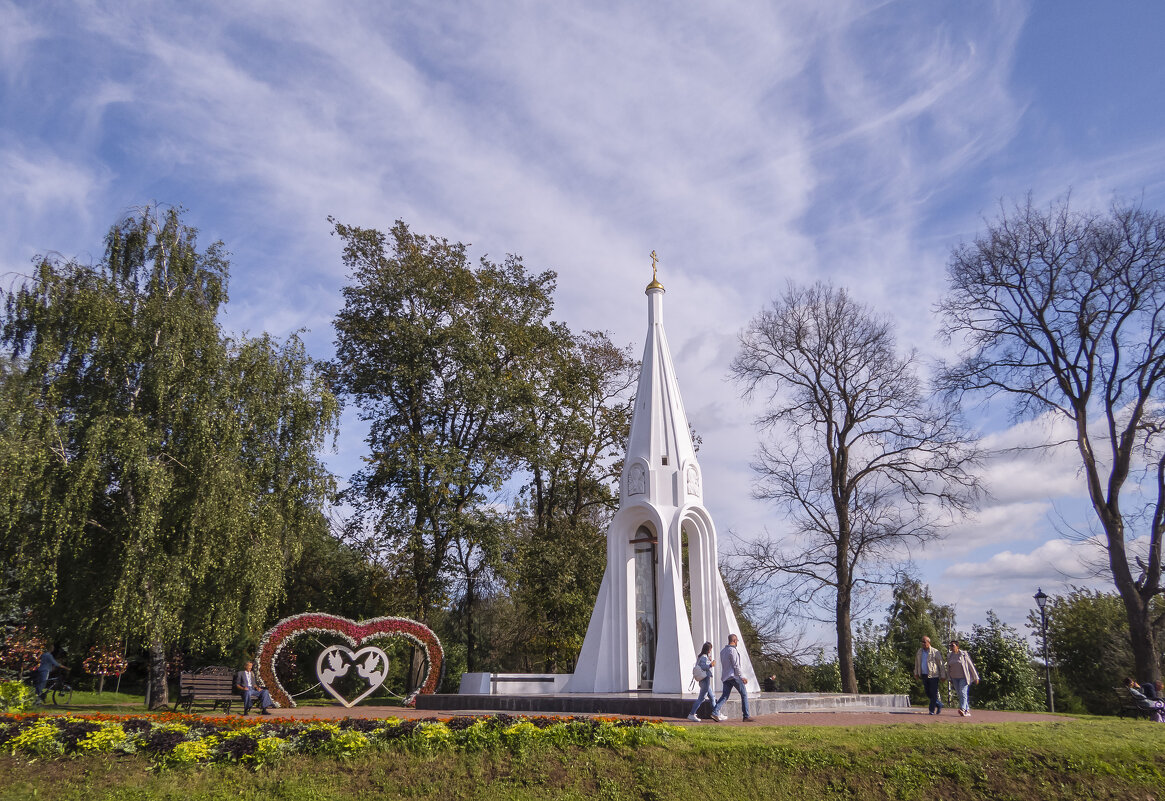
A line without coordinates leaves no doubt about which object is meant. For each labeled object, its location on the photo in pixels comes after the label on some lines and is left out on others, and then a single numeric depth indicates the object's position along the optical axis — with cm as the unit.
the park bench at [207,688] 1605
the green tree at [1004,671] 2214
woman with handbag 1119
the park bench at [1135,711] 1467
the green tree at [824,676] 2314
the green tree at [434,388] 2273
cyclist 1518
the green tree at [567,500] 2434
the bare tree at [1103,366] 1644
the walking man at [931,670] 1354
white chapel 1614
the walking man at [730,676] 1120
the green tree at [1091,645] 2653
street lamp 1919
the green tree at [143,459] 1466
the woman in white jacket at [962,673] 1306
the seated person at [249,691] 1484
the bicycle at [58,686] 1624
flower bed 852
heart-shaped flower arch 1595
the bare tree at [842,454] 2008
